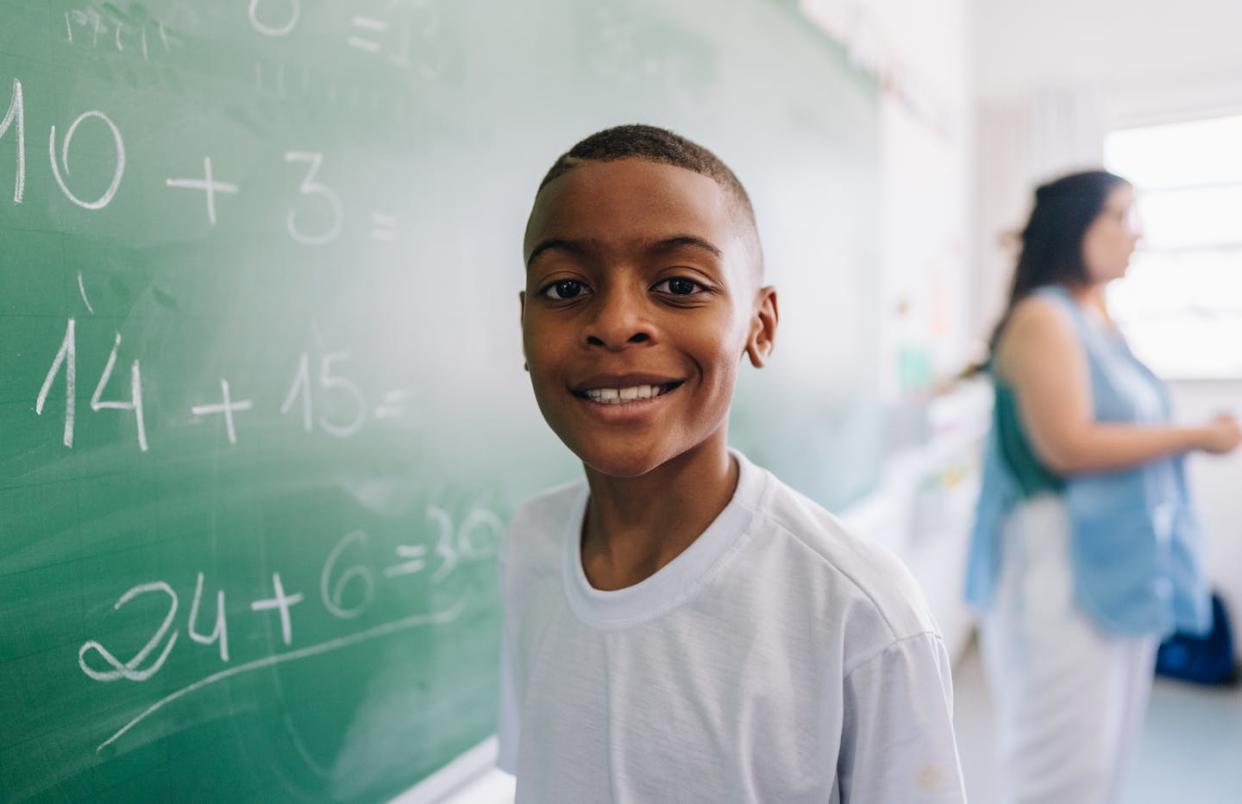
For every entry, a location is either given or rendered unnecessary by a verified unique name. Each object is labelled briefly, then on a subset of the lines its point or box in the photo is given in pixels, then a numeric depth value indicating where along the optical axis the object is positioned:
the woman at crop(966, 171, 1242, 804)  1.47
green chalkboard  0.64
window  3.52
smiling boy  0.58
